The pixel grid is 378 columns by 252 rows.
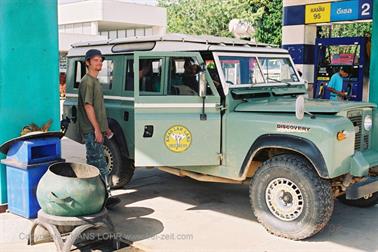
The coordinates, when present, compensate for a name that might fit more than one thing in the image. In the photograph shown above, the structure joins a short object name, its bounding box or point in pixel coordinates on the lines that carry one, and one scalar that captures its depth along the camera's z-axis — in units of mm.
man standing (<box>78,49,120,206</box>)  5562
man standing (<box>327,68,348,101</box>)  10305
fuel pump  11172
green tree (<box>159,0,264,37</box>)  32025
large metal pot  4516
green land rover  4977
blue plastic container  5191
